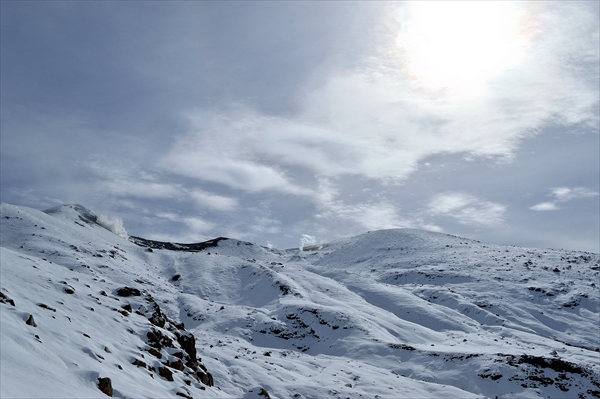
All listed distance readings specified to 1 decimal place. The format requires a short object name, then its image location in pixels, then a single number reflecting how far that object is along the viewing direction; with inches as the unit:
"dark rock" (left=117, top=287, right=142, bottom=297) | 1046.4
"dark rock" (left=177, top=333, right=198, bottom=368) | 906.7
